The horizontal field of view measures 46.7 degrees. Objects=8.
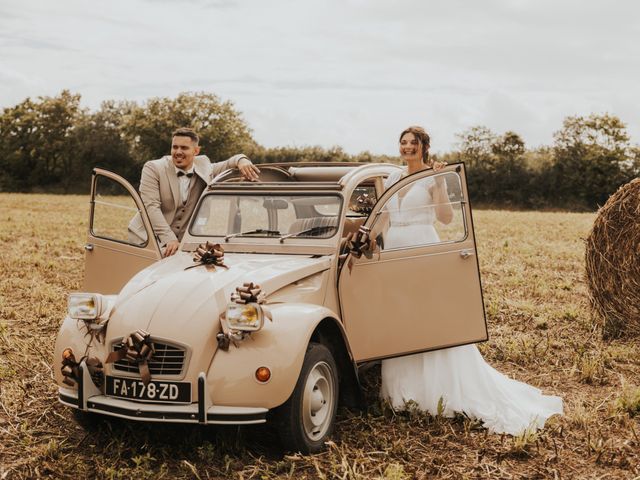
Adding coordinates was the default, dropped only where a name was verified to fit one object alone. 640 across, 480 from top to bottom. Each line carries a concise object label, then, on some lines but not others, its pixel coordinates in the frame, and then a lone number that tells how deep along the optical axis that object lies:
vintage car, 4.70
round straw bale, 8.72
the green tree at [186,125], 50.72
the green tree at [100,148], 50.97
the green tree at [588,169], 39.28
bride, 5.95
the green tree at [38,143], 53.25
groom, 7.12
